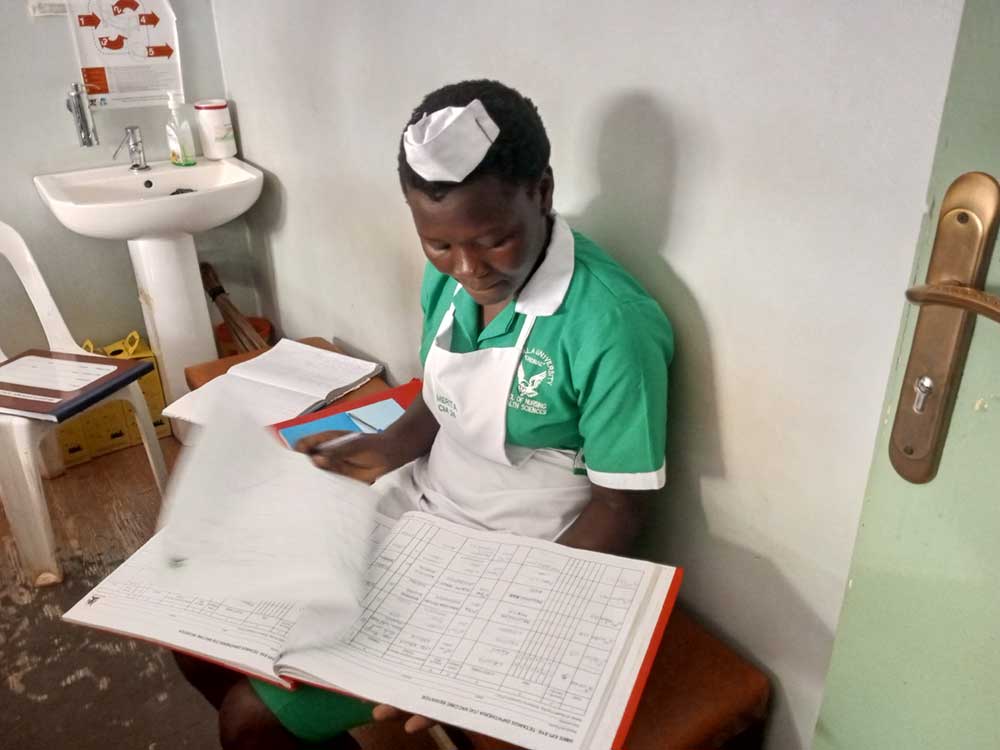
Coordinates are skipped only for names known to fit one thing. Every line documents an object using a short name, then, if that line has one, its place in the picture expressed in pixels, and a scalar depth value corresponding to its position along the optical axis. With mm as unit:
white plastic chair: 1637
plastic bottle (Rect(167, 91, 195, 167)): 2219
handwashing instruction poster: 2090
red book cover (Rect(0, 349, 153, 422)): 1598
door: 537
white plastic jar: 2193
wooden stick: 2277
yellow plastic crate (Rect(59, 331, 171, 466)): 2189
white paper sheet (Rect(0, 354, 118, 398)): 1703
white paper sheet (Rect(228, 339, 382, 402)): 1700
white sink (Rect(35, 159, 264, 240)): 1882
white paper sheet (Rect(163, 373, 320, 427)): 1565
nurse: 851
